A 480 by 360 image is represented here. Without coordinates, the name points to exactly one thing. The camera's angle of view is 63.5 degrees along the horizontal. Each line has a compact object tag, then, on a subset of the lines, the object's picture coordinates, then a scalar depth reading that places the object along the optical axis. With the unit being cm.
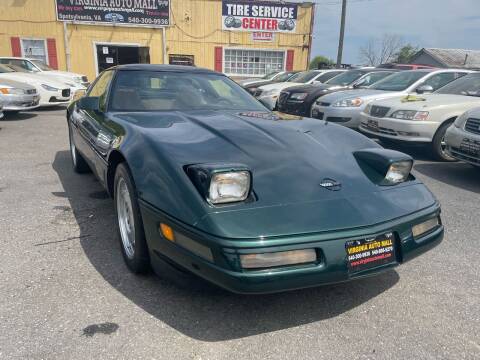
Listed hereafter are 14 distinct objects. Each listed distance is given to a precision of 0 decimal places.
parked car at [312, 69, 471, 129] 771
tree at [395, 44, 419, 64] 5578
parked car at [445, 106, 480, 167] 482
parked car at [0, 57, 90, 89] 1220
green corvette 186
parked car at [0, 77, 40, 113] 898
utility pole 2130
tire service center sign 2086
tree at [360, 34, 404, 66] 5459
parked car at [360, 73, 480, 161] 607
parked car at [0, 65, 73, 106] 1049
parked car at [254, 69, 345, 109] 1083
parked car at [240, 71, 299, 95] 1215
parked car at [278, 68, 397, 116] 921
